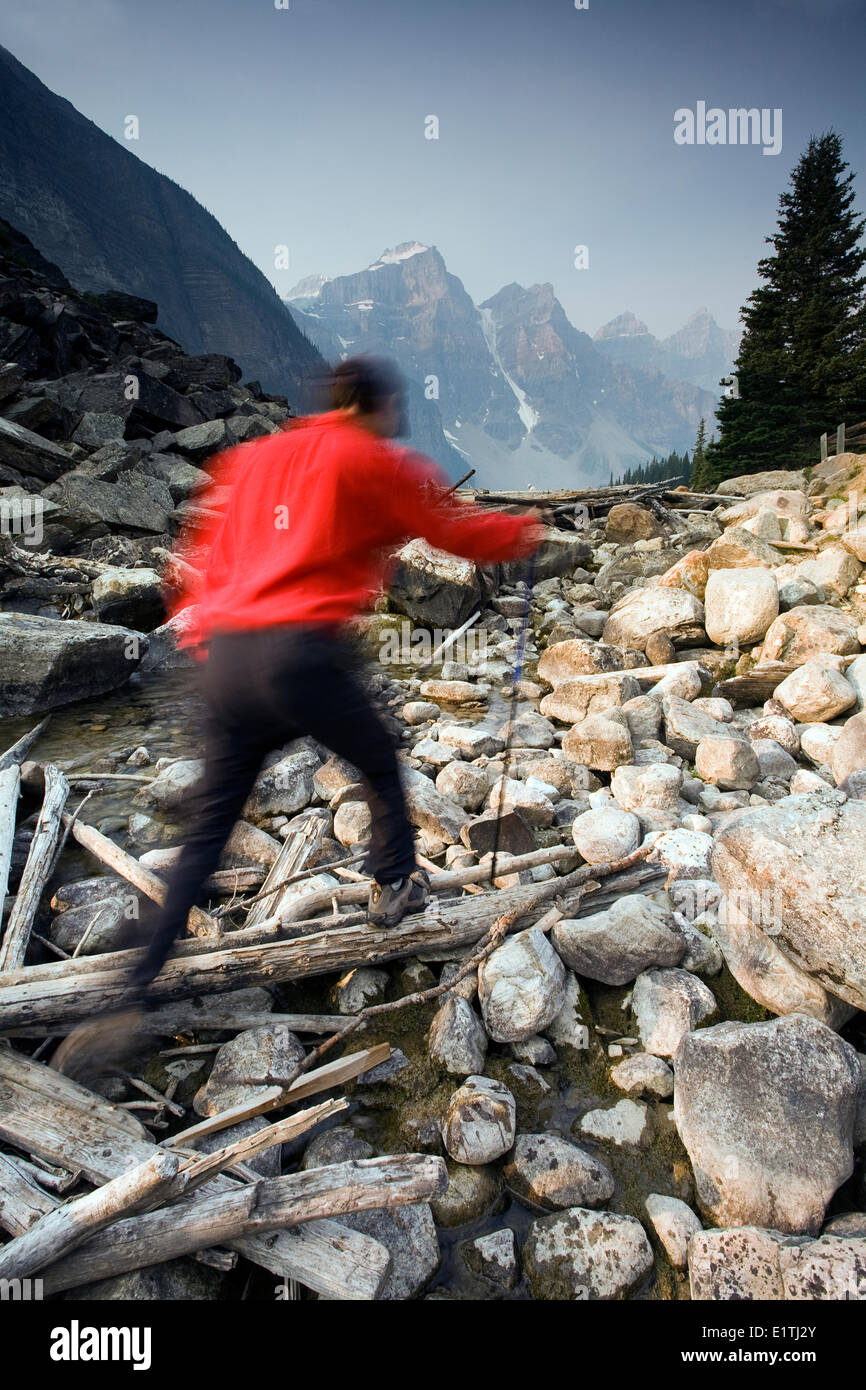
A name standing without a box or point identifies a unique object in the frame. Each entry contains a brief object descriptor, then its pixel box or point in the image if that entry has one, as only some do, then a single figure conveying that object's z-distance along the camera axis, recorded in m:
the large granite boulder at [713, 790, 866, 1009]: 2.34
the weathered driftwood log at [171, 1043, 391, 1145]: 2.14
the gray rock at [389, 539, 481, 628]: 10.75
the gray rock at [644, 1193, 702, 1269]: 1.96
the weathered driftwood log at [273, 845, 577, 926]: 3.08
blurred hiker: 2.26
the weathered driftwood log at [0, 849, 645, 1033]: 2.46
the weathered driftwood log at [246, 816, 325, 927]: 3.22
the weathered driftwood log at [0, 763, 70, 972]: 2.82
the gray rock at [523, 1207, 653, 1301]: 1.90
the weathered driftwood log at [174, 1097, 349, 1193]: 1.83
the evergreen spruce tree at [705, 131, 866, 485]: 28.70
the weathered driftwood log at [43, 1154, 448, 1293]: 1.68
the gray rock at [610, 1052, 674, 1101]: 2.46
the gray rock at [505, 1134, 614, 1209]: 2.12
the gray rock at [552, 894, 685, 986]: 2.85
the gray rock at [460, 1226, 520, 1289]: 1.94
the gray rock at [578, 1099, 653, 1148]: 2.31
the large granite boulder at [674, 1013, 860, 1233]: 2.00
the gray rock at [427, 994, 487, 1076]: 2.55
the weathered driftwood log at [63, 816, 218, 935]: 3.13
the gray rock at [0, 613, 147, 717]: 6.97
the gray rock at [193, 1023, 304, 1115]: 2.34
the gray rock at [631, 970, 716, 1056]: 2.60
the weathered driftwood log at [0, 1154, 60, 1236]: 1.78
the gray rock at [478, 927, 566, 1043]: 2.63
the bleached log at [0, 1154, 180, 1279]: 1.61
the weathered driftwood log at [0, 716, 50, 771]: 5.13
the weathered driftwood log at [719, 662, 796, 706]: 6.38
